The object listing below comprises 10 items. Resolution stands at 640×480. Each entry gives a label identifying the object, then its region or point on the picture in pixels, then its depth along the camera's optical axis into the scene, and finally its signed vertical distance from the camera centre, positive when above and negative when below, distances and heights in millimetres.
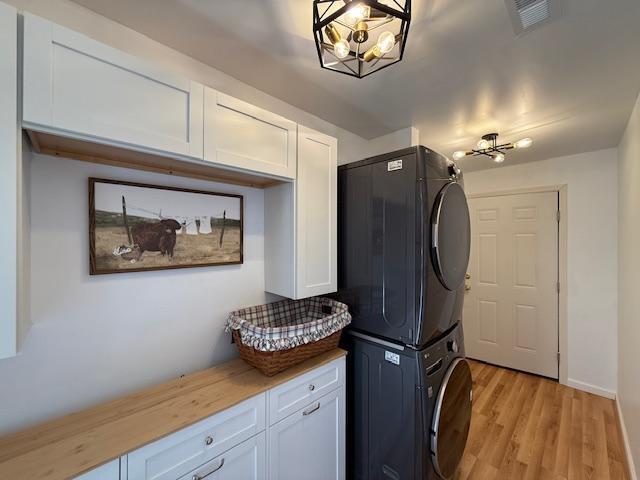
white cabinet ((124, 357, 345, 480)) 862 -800
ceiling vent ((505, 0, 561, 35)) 937 +845
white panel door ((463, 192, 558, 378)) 2797 -498
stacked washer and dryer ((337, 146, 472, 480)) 1304 -391
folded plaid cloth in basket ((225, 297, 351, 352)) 1163 -437
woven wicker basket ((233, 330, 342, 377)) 1187 -550
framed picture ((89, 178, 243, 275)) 1062 +59
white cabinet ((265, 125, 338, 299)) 1408 +79
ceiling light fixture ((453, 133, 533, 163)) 2043 +762
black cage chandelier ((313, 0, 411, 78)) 721 +687
